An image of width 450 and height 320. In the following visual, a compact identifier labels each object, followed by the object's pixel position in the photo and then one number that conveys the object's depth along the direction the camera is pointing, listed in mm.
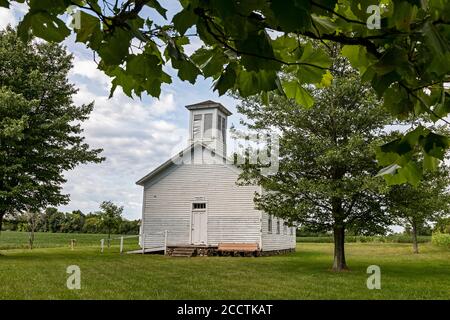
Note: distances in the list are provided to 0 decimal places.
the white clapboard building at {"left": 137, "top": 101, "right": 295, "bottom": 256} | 25531
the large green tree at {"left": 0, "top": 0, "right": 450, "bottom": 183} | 1290
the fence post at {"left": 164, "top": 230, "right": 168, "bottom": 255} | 25938
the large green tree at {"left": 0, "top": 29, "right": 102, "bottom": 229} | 20422
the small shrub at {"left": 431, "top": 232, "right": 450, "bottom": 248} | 34750
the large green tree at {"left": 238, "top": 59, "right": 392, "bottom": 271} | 15320
